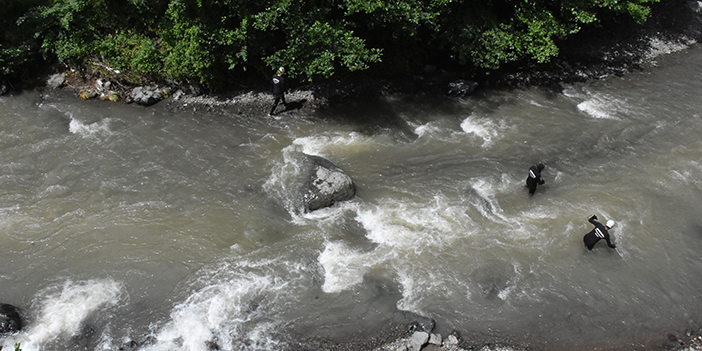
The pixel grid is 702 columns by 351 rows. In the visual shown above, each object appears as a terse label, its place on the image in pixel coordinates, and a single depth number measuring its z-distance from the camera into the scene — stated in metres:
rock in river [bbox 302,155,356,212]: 12.93
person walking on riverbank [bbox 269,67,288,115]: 15.94
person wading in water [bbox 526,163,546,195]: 13.05
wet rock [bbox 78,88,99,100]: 17.78
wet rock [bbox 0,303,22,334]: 10.04
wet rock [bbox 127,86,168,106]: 17.28
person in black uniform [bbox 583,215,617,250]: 11.46
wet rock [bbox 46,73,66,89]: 18.28
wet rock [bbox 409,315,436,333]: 10.09
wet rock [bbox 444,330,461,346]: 9.85
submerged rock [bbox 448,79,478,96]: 17.81
